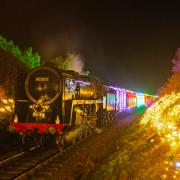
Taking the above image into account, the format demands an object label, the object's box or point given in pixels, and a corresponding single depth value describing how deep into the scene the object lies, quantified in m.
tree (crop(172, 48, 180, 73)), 29.60
